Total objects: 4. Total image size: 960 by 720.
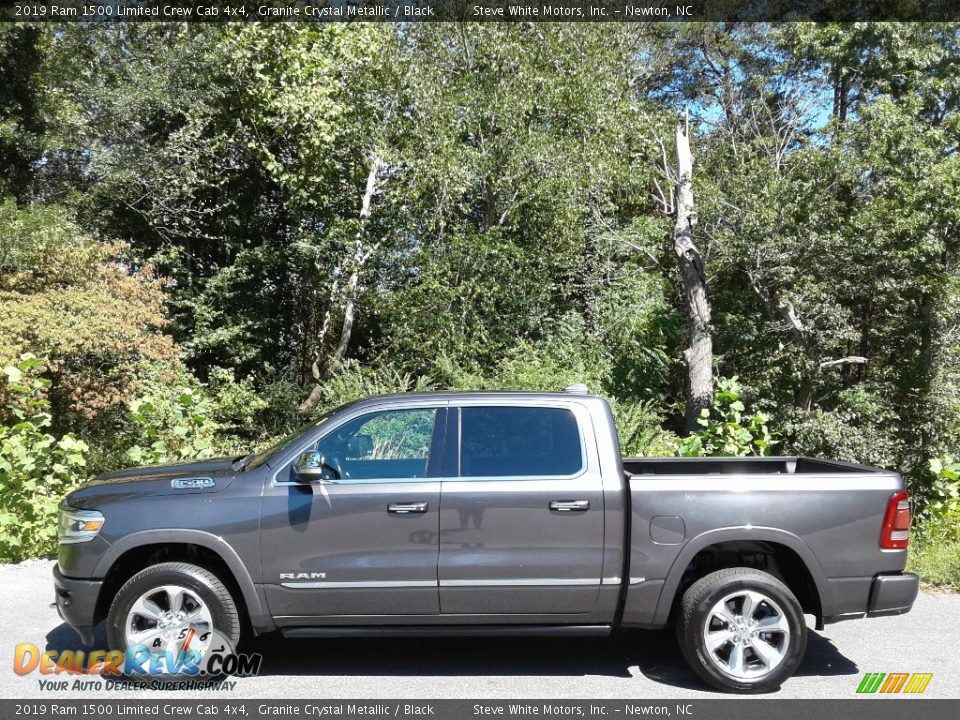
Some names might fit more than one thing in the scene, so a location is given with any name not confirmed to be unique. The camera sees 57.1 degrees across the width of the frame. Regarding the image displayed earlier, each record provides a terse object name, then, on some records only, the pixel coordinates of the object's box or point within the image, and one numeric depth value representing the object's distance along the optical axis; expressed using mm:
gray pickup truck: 5273
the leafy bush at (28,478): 8711
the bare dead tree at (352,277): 18469
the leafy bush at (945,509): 9227
